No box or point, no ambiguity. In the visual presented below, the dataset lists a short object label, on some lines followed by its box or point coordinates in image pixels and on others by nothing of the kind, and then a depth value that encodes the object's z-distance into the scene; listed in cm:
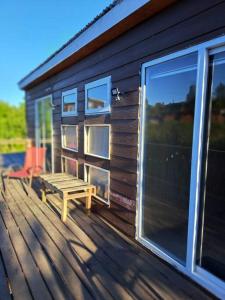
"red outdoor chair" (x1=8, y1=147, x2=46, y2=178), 451
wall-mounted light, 264
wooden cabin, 169
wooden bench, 299
